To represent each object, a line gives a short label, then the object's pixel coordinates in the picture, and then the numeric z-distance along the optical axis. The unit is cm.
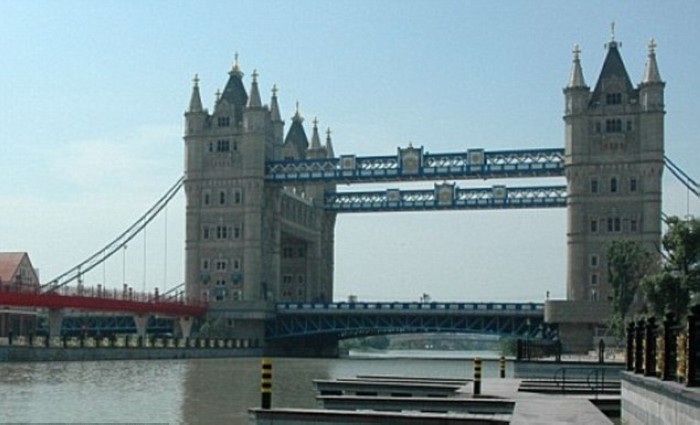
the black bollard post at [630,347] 3573
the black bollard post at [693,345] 2145
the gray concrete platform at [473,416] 2600
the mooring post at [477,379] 3894
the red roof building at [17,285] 12838
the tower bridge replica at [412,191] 13188
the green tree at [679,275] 6294
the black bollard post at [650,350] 2838
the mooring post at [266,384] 2927
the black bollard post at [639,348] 3167
